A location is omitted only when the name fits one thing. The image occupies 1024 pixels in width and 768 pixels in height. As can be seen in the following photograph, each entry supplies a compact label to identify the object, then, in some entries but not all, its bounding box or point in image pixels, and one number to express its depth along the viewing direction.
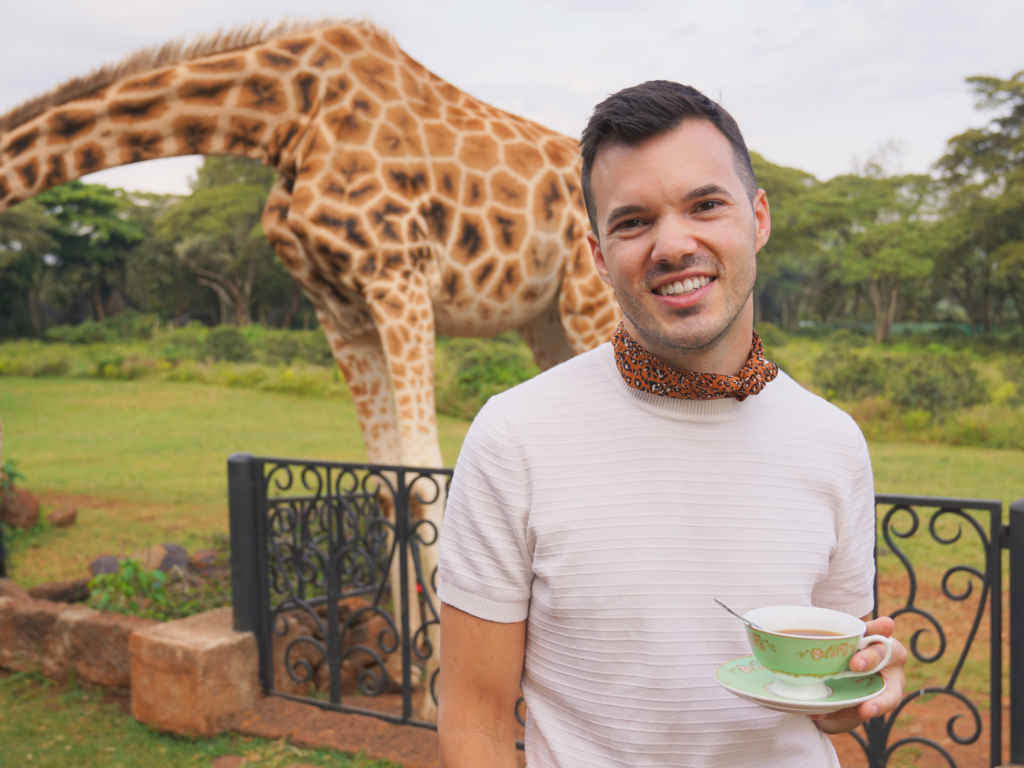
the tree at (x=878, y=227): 23.81
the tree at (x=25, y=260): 21.86
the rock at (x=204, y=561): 5.36
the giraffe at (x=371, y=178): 3.56
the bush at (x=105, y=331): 23.58
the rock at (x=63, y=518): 7.04
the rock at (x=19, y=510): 6.66
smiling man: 1.17
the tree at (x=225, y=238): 24.42
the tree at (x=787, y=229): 25.22
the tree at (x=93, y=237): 25.03
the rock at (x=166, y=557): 5.36
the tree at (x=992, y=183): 19.94
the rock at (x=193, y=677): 3.47
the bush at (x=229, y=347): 18.81
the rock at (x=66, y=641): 3.90
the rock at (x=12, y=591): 4.64
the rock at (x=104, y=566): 5.34
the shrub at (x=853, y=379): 12.06
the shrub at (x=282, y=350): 18.39
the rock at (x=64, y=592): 4.96
